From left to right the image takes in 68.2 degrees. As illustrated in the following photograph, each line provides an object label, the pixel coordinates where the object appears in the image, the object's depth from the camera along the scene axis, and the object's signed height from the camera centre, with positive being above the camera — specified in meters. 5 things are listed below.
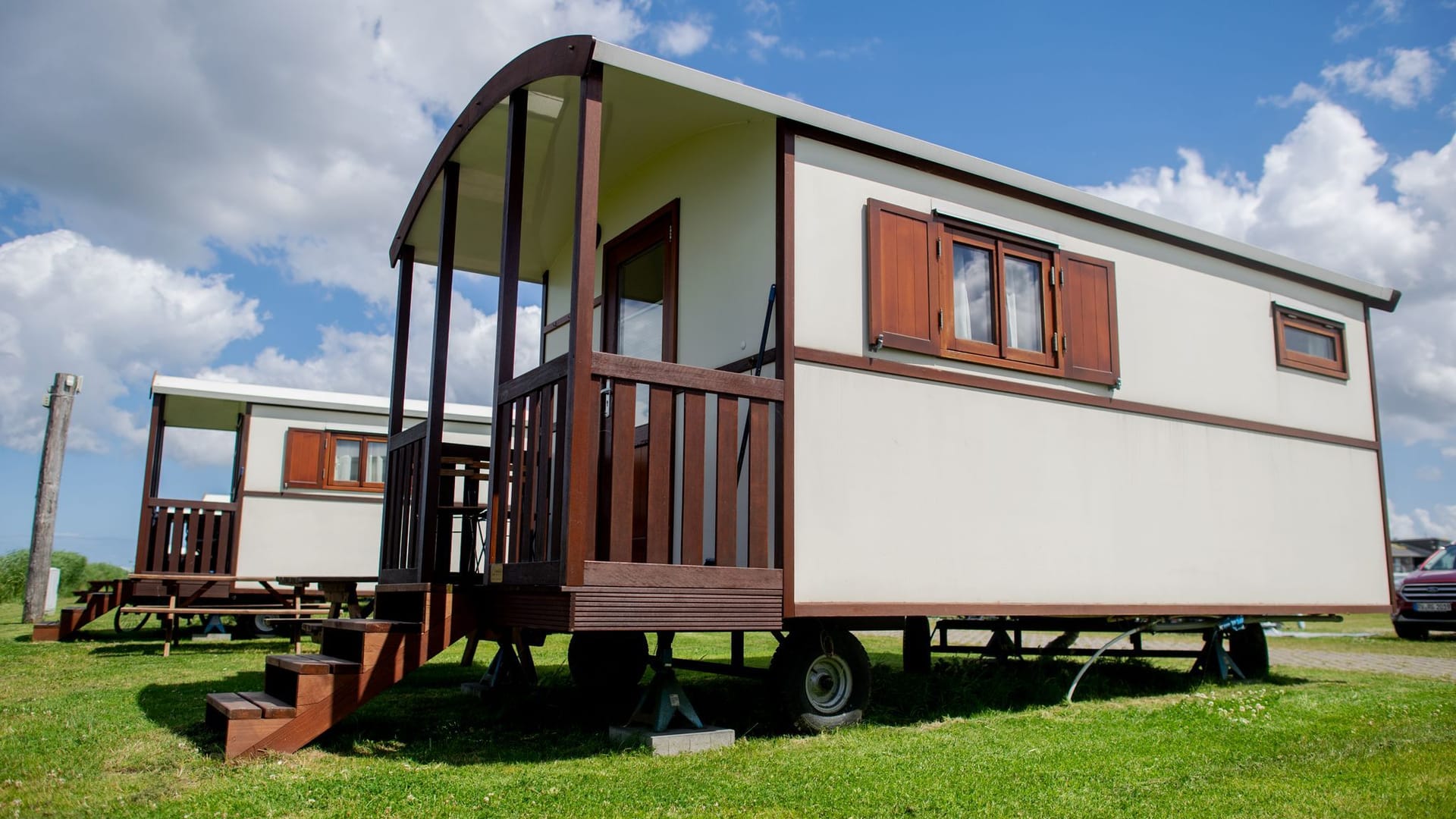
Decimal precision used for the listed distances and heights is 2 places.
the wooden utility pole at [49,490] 14.06 +1.06
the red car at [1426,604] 14.09 -0.23
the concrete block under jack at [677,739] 4.94 -0.75
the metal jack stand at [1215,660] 8.16 -0.58
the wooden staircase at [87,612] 11.43 -0.43
